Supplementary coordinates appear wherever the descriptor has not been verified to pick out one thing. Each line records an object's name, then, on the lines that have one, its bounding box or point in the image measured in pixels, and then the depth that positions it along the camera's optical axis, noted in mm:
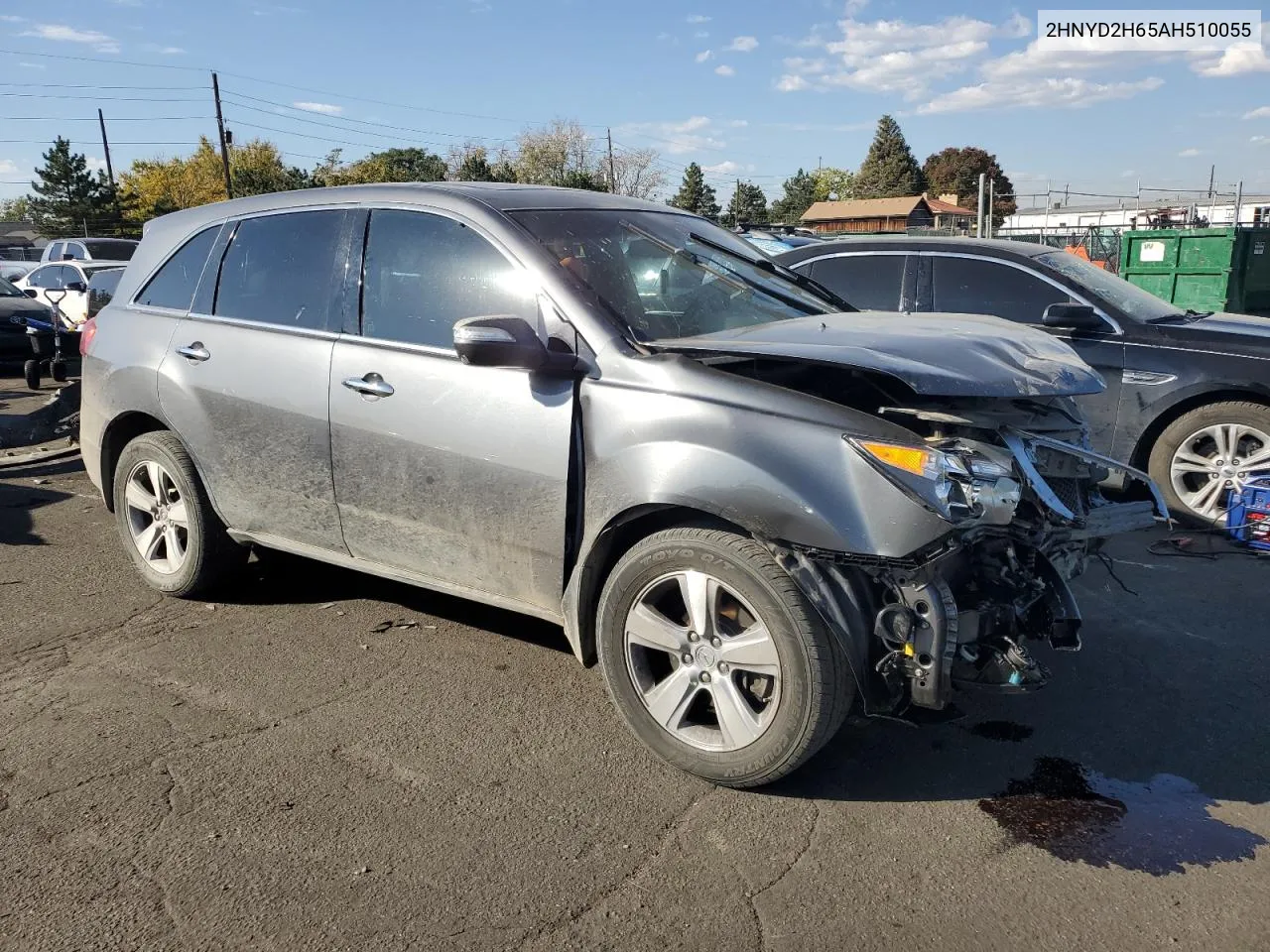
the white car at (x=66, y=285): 15617
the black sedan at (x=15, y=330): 13875
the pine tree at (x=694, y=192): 79125
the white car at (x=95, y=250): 19750
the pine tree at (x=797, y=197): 93812
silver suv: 2975
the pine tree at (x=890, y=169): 94562
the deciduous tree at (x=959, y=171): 94188
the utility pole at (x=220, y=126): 43125
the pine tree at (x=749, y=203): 82812
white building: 27609
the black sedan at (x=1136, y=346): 6082
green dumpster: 13992
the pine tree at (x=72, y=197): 68000
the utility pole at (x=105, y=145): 61844
